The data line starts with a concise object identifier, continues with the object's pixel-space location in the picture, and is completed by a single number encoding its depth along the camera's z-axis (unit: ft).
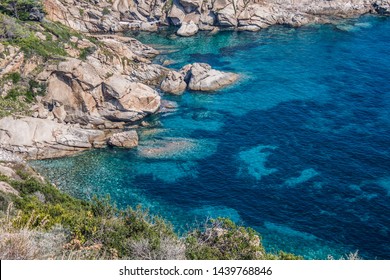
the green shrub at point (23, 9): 250.57
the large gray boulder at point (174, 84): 245.22
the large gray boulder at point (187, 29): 318.24
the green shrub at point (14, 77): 211.20
